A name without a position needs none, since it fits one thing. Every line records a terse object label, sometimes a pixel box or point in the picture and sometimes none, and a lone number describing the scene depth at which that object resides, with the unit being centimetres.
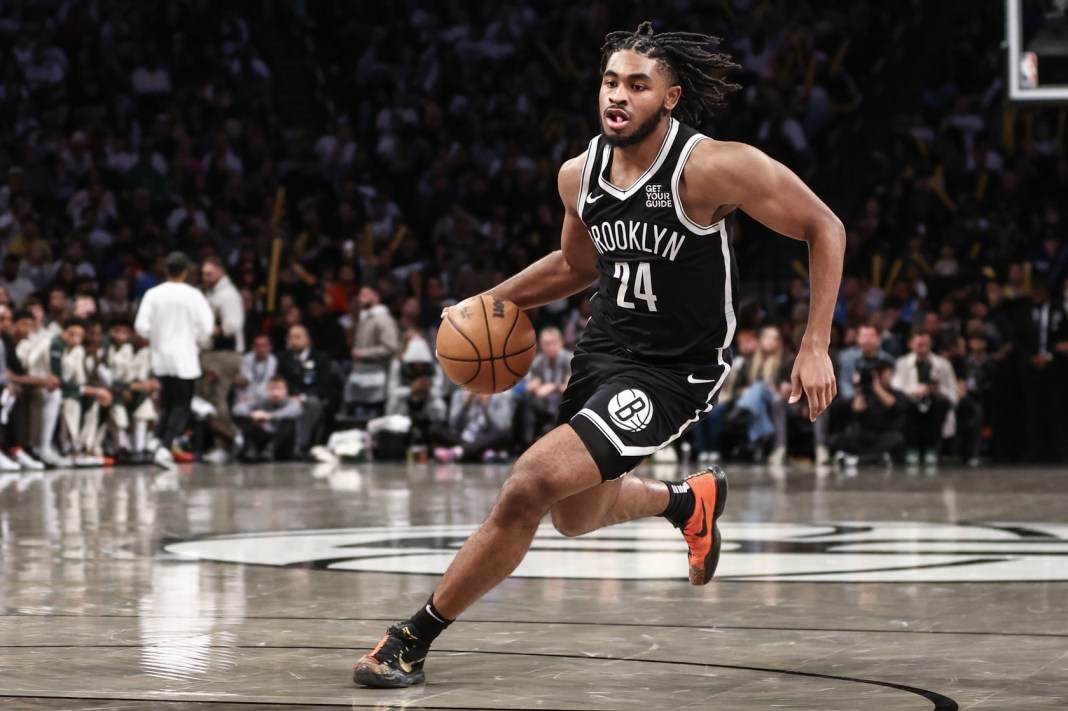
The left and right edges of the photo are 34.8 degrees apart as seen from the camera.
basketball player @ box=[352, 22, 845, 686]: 453
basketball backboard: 1119
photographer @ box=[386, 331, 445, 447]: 1608
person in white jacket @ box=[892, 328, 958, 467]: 1513
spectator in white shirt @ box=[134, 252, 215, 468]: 1433
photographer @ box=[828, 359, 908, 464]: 1511
